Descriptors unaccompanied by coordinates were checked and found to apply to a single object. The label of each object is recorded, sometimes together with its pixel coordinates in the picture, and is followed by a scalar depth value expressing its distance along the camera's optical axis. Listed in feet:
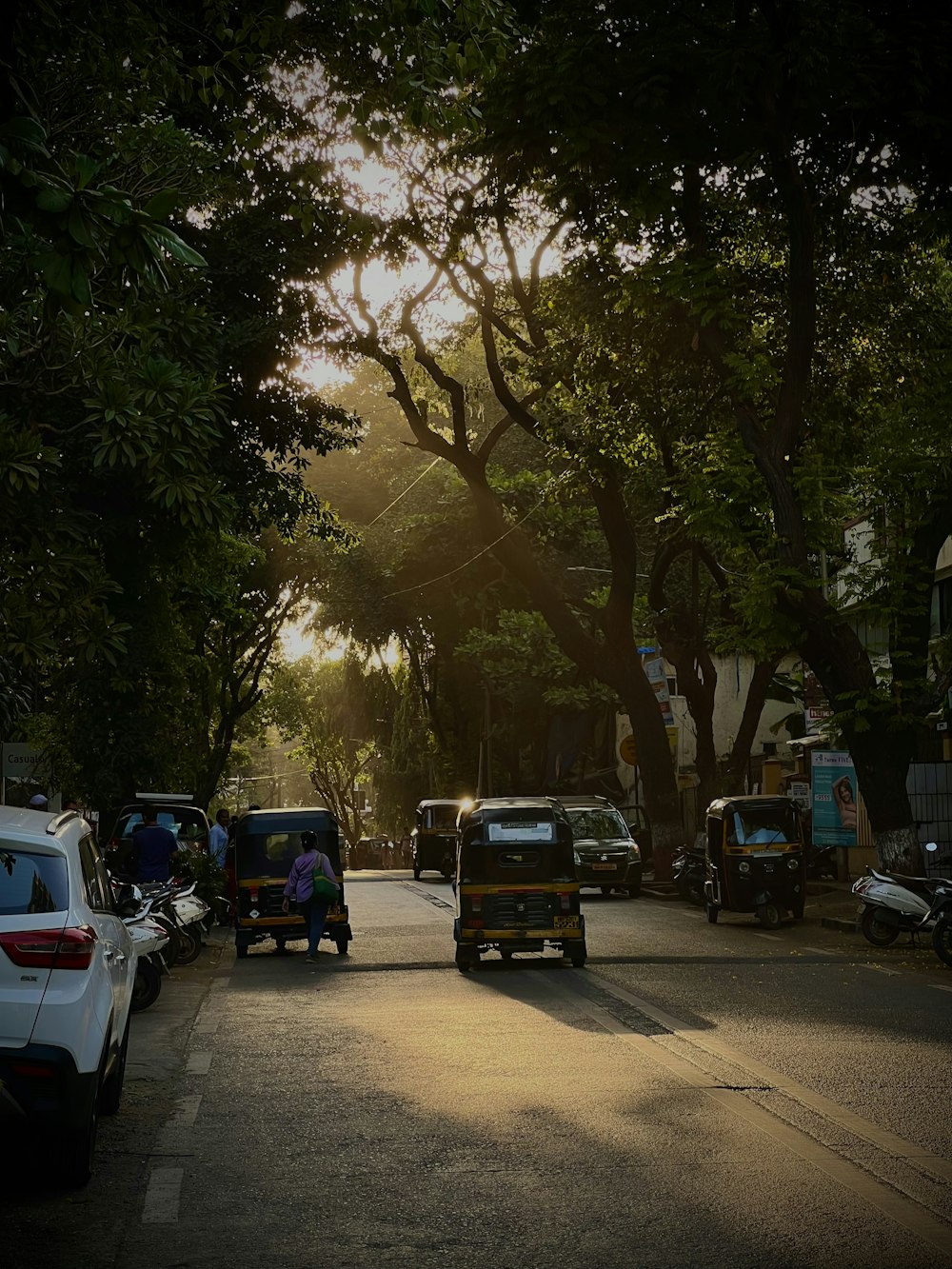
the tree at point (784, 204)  64.08
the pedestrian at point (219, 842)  93.65
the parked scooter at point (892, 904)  70.03
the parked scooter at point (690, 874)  104.01
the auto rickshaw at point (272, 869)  73.67
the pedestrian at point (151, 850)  72.54
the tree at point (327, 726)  205.77
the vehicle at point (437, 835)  154.20
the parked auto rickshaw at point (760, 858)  87.61
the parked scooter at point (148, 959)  49.58
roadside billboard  101.91
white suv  25.26
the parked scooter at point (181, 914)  61.77
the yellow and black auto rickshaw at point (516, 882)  63.62
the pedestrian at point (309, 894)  69.46
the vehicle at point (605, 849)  112.27
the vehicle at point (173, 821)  88.28
